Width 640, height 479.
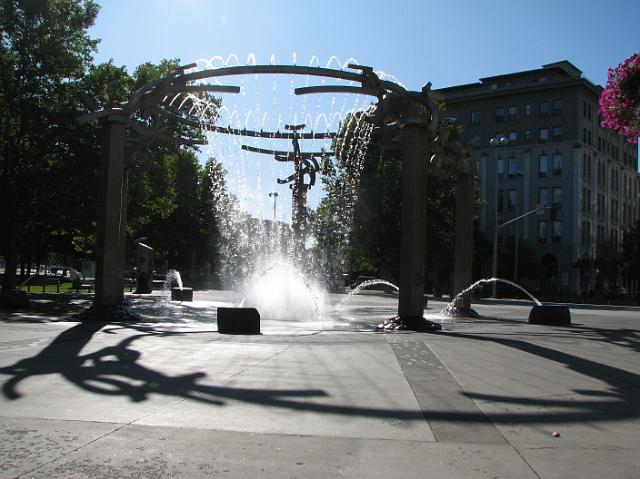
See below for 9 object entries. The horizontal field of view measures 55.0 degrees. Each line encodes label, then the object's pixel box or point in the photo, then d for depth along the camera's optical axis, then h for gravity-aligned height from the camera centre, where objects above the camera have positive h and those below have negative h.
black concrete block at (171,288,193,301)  24.44 -0.74
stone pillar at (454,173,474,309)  17.98 +1.49
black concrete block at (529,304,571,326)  15.95 -0.74
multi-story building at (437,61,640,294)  67.75 +14.19
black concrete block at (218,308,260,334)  12.14 -0.87
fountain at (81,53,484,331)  13.91 +3.73
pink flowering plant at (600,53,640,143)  12.77 +4.11
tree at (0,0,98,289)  24.50 +6.91
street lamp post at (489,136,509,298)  39.91 +1.31
